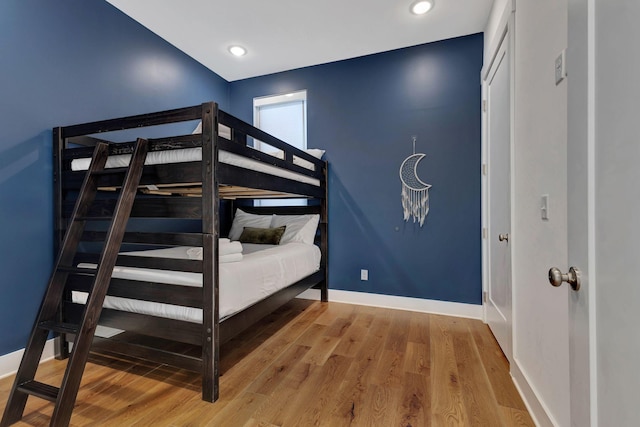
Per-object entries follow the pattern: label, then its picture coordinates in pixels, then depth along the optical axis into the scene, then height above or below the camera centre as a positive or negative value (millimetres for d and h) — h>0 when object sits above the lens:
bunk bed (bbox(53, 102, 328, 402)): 1594 -74
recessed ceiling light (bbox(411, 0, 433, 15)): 2412 +1734
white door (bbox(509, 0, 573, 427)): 1200 -6
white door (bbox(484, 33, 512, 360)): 1976 +140
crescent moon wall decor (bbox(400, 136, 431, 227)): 3018 +215
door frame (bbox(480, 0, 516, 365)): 1783 +603
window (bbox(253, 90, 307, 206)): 3637 +1216
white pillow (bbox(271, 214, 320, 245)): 3145 -160
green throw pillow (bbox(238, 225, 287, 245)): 3105 -250
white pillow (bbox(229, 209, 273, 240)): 3400 -116
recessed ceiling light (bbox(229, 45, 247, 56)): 3067 +1739
